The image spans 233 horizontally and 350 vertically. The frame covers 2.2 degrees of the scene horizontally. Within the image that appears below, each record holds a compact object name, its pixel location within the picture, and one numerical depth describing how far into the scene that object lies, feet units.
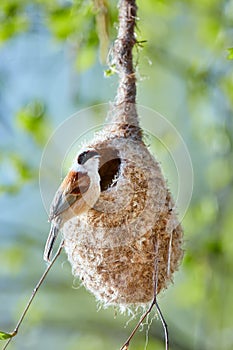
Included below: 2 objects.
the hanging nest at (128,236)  17.20
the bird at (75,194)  17.13
